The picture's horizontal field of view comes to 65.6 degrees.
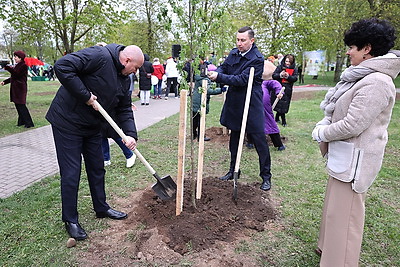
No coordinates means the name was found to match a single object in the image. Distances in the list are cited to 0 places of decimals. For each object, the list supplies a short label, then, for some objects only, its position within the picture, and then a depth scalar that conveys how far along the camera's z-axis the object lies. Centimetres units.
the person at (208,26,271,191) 383
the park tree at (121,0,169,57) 2228
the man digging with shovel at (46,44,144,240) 265
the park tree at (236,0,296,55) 2327
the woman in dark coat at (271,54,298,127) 768
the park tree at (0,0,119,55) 1130
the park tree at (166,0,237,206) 283
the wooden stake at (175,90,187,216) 287
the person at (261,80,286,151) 595
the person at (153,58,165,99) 1451
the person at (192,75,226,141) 673
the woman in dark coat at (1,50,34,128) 755
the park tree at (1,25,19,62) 4575
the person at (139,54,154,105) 1198
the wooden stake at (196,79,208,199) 320
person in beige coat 207
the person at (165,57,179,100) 1414
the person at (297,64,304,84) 2539
